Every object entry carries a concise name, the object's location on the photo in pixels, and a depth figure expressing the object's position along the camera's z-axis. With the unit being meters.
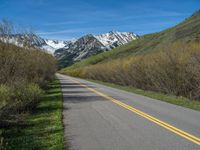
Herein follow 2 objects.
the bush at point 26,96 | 14.94
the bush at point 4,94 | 13.51
